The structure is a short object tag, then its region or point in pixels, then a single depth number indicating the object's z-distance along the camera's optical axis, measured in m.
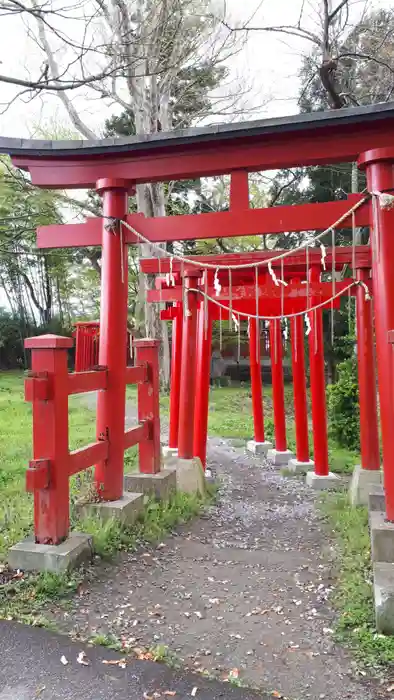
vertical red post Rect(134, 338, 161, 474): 5.24
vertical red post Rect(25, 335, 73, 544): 3.60
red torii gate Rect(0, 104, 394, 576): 3.82
